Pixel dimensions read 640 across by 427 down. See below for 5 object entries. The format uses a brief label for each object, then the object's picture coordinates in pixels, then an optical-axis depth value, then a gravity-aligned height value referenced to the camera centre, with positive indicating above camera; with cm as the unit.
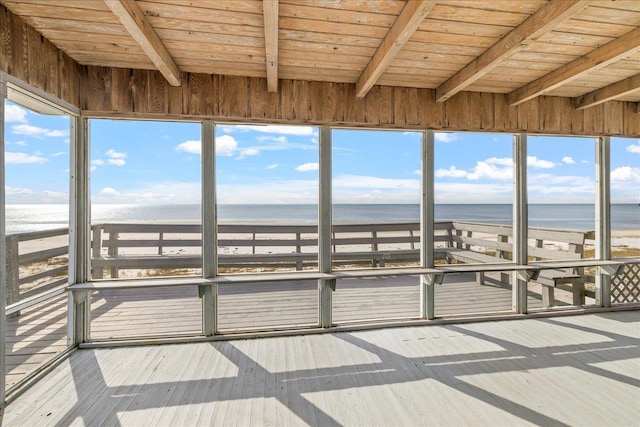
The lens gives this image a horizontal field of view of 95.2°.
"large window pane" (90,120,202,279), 261 +15
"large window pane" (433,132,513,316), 312 +7
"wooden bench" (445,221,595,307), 327 -39
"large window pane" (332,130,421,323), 295 +1
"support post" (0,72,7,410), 175 -30
